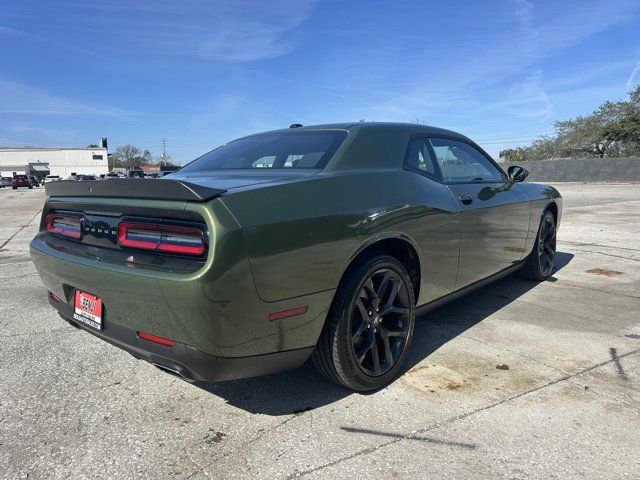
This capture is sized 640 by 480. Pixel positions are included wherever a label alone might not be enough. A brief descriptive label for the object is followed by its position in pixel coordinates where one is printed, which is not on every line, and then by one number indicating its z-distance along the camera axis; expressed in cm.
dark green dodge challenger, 192
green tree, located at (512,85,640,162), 4234
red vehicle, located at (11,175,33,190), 5003
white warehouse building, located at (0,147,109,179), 9369
